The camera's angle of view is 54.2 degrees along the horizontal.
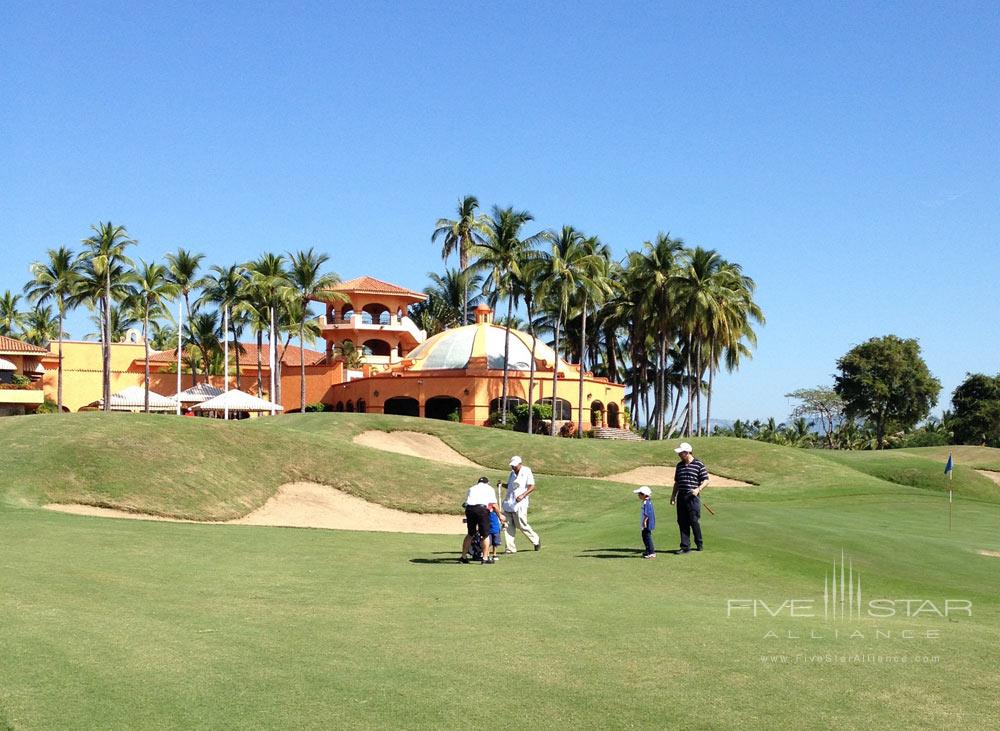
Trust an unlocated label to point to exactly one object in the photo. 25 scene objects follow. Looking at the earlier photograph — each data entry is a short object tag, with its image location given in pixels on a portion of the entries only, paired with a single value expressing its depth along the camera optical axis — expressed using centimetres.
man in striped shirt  1958
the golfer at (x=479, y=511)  1981
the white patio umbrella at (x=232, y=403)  5838
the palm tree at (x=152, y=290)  7802
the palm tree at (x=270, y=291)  7750
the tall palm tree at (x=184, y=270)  8719
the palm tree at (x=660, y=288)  7744
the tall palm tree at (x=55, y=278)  7719
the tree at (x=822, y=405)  12925
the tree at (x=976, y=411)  10519
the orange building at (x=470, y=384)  7694
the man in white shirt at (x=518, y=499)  2169
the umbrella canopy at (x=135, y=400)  7106
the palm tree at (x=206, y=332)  9356
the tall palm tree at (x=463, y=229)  9812
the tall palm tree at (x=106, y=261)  7206
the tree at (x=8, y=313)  11112
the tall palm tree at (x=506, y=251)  7281
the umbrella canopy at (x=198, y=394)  6614
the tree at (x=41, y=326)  11300
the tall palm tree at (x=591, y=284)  7225
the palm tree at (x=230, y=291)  8388
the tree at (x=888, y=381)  10562
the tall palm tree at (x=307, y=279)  7869
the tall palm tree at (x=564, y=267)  7162
